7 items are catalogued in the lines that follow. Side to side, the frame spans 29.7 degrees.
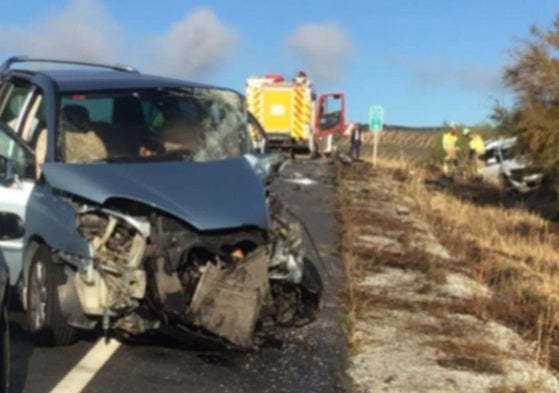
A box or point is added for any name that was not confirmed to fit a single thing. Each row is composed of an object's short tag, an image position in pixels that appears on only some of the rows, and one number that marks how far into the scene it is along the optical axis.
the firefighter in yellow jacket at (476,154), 33.08
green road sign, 36.44
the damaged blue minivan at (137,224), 6.84
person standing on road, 40.28
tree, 22.55
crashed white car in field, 24.69
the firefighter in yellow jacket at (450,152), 35.28
